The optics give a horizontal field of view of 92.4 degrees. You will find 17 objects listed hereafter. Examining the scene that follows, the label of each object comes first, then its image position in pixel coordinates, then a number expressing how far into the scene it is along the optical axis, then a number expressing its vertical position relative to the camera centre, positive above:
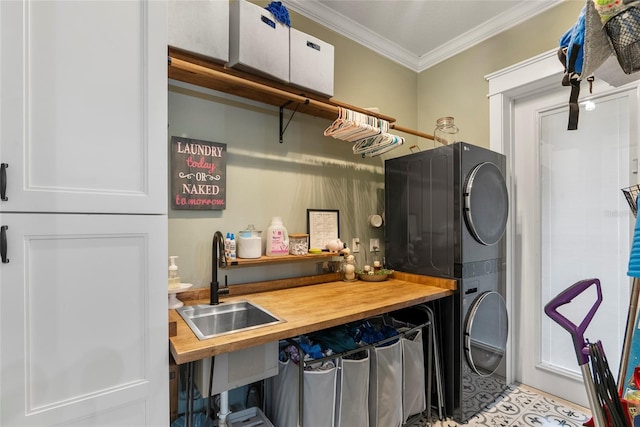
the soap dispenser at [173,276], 1.47 -0.29
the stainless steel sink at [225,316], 1.51 -0.51
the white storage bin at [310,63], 1.82 +0.94
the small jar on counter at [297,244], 2.01 -0.18
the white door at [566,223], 1.98 -0.05
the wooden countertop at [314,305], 1.12 -0.47
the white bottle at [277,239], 1.93 -0.14
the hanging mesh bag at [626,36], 0.92 +0.56
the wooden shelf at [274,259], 1.72 -0.26
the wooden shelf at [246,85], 1.50 +0.73
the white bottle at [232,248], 1.75 -0.18
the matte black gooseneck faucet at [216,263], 1.62 -0.25
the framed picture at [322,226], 2.21 -0.07
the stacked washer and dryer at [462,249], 1.94 -0.22
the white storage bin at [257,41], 1.61 +0.96
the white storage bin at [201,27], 1.45 +0.93
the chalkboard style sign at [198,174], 1.69 +0.25
